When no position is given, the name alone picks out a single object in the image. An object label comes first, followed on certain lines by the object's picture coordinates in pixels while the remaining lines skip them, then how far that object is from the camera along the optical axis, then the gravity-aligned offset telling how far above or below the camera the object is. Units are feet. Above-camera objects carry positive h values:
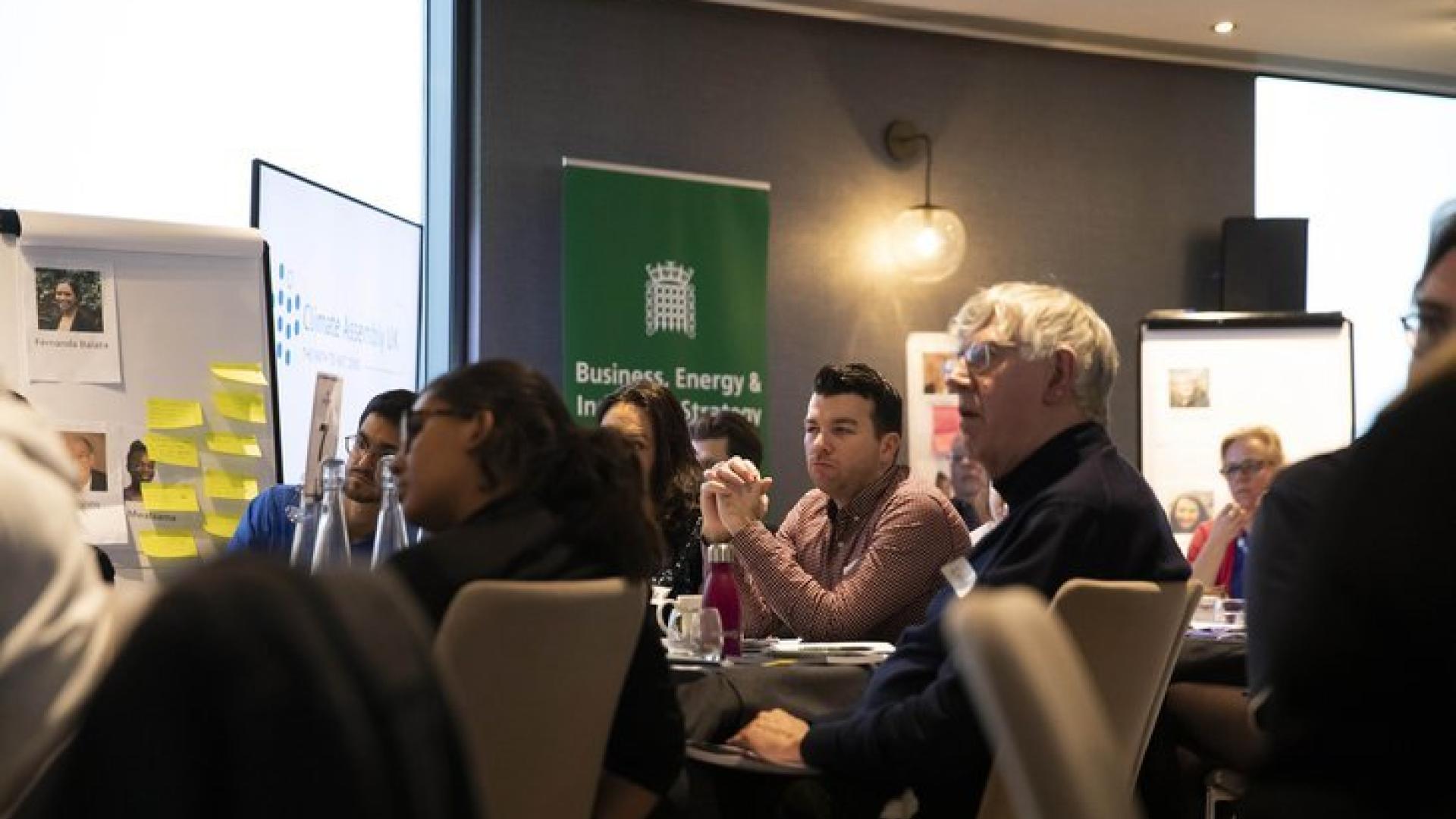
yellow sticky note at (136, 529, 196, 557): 16.20 -1.27
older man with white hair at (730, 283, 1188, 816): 8.79 -0.62
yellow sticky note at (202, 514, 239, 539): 16.56 -1.14
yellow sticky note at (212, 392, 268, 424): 16.97 -0.03
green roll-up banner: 23.29 +1.58
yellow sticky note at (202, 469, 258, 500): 16.66 -0.77
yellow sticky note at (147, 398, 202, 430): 16.52 -0.10
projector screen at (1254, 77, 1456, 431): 29.32 +3.48
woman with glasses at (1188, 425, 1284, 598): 19.67 -1.09
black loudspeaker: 27.99 +2.26
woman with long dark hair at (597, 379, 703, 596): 14.47 -0.36
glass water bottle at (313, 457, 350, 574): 11.02 -0.77
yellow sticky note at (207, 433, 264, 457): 16.81 -0.39
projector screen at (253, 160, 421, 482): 19.98 +1.28
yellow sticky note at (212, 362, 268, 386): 17.06 +0.30
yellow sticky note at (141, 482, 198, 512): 16.30 -0.87
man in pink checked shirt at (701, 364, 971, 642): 12.82 -0.95
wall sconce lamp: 26.22 +2.41
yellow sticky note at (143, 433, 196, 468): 16.44 -0.44
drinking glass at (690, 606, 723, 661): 11.64 -1.50
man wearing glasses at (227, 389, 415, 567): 14.03 -0.45
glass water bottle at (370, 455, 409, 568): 11.32 -0.76
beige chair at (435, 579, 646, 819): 7.14 -1.15
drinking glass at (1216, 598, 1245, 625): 15.85 -1.84
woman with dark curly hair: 7.85 -0.40
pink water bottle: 11.89 -1.27
